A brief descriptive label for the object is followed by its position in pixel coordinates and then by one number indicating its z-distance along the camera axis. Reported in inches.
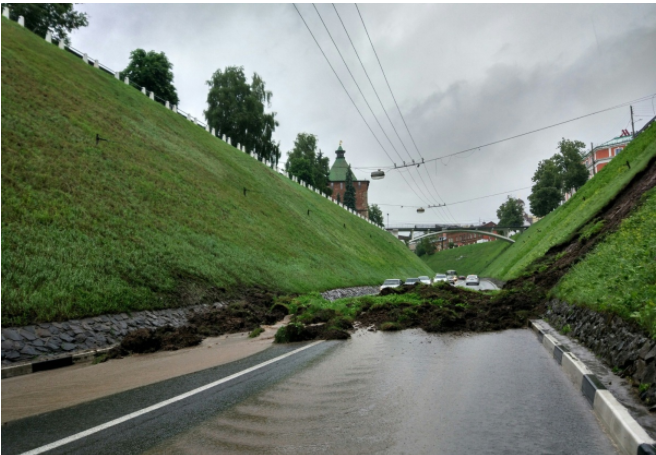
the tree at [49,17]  2046.0
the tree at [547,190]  3668.8
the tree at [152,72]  2549.2
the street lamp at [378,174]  1401.3
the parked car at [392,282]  1451.8
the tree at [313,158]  3875.5
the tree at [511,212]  5103.3
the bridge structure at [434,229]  4285.7
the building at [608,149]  3801.7
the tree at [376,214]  6221.0
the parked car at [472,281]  2212.6
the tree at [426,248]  6520.7
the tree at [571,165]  3383.4
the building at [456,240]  7101.9
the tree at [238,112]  2874.0
